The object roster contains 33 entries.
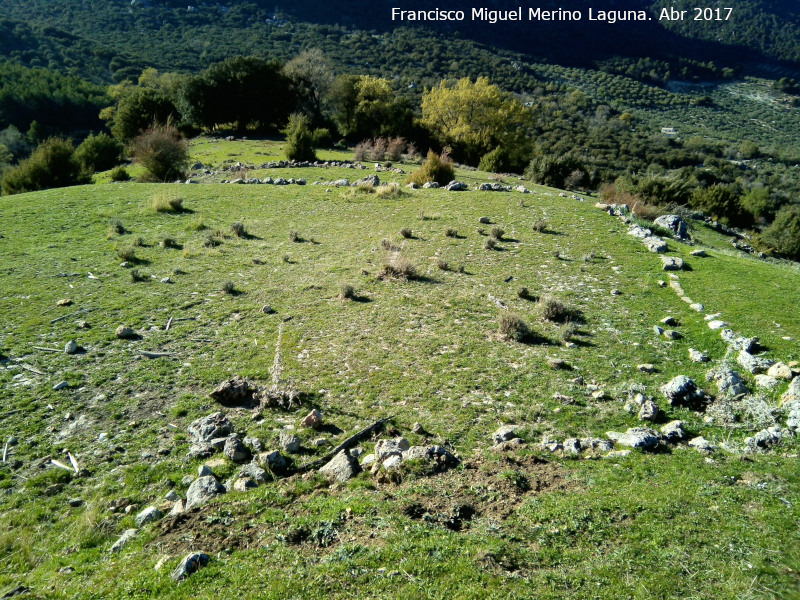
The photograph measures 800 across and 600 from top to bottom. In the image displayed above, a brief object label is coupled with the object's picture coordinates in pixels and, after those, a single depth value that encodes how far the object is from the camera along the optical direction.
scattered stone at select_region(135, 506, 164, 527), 5.05
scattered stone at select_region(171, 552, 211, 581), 4.16
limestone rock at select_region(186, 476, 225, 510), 5.30
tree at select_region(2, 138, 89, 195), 28.28
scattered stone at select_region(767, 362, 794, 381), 7.11
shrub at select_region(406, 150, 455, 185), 24.72
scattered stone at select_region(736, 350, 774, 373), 7.61
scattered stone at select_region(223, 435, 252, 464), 6.11
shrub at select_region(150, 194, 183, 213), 19.06
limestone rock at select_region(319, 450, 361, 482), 5.71
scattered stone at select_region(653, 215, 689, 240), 17.84
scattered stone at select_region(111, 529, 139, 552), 4.70
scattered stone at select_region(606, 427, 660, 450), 6.23
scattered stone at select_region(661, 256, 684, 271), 12.81
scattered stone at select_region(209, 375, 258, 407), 7.41
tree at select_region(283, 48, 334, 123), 54.94
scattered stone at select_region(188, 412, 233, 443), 6.57
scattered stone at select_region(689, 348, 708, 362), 8.35
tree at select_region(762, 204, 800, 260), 24.52
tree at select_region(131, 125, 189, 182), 27.64
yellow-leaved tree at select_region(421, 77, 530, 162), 41.97
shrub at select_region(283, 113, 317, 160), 34.84
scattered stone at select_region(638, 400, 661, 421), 6.85
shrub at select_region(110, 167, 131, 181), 30.45
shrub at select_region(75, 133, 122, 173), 36.66
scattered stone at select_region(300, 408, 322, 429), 6.82
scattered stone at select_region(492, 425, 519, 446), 6.45
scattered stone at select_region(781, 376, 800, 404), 6.55
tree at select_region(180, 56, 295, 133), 50.06
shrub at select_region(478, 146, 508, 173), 35.72
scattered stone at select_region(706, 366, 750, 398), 7.14
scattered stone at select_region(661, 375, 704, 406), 7.15
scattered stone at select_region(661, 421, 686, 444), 6.38
